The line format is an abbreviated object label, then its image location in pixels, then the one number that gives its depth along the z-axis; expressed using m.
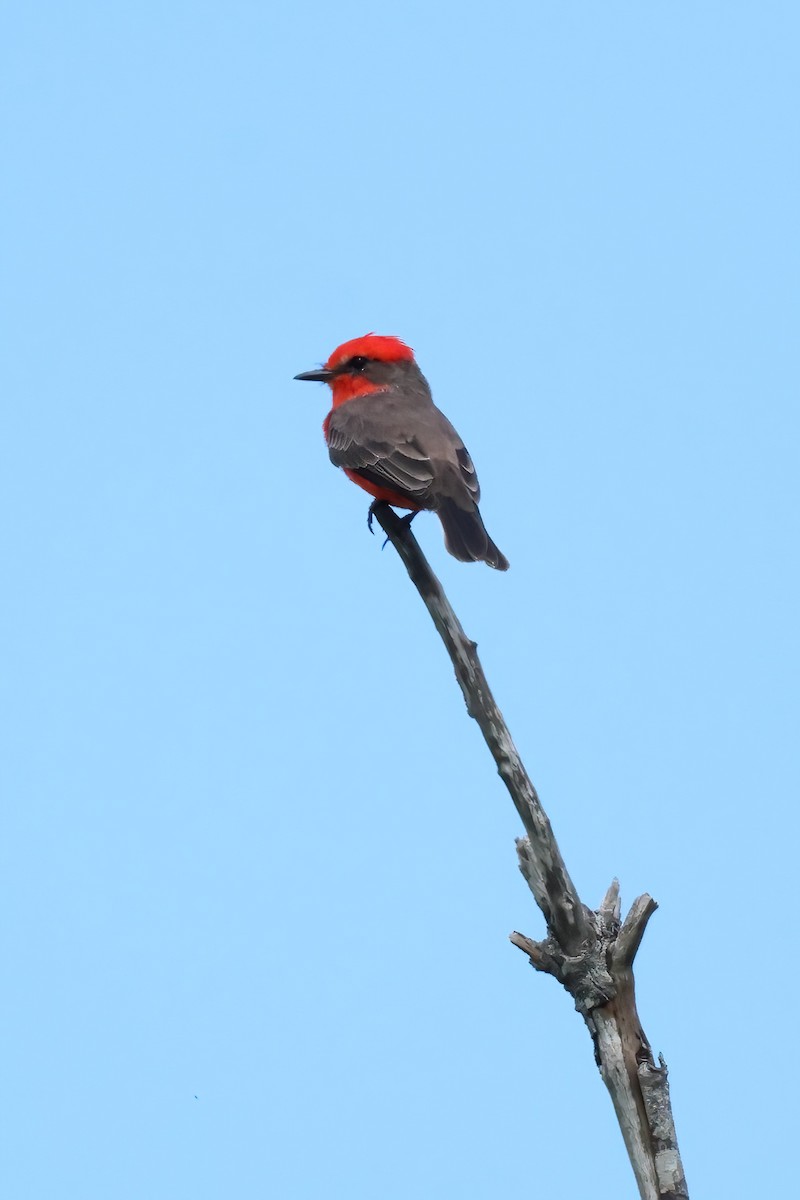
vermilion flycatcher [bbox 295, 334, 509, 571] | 12.55
